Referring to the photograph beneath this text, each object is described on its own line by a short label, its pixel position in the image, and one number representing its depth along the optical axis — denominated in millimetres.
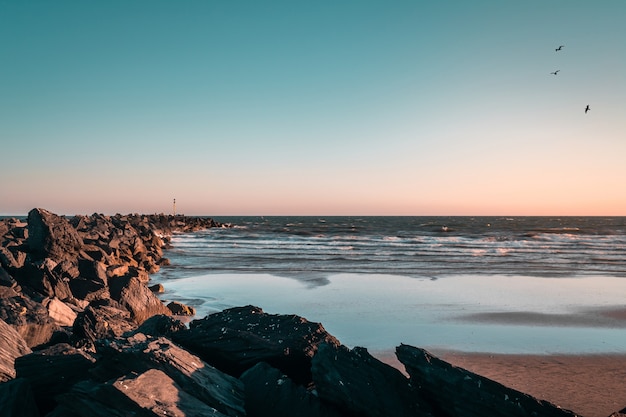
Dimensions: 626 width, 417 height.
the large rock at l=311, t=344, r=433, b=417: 4020
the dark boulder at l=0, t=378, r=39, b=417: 3830
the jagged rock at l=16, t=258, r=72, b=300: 9406
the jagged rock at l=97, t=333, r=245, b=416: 4105
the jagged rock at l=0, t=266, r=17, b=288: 8742
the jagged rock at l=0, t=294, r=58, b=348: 5922
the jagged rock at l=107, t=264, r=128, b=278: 13336
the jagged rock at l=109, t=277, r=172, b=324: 9336
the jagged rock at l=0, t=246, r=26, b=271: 9852
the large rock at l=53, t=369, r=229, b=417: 3467
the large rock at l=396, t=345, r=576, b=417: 3926
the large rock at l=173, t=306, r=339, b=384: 5109
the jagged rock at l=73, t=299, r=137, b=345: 6039
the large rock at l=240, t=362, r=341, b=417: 4129
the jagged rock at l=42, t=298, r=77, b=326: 7273
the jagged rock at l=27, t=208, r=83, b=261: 12953
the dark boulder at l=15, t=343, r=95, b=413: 4345
